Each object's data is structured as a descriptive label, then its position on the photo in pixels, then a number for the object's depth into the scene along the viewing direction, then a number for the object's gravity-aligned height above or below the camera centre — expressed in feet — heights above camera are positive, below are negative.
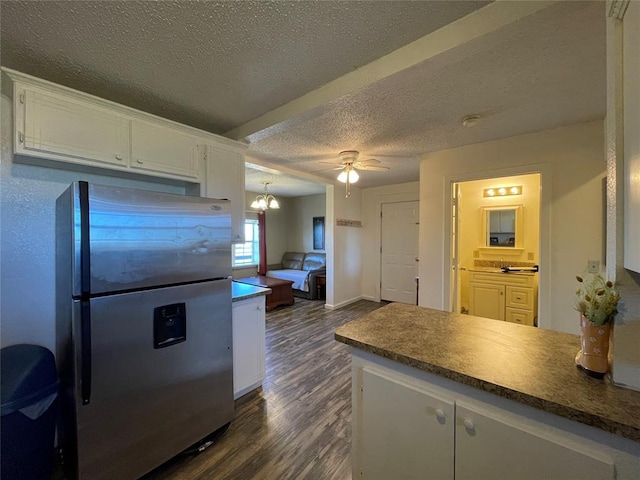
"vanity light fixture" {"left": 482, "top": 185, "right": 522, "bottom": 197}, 12.47 +2.25
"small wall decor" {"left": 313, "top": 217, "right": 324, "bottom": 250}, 21.20 +0.37
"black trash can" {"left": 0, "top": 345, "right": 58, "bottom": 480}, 3.88 -2.75
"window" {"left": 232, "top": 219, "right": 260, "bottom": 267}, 20.45 -0.81
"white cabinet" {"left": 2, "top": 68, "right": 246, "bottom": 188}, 4.49 +2.10
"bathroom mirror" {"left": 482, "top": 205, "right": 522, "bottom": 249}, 12.38 +0.52
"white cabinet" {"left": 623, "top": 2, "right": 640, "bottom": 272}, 2.37 +0.95
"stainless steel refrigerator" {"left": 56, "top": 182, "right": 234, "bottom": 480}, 4.18 -1.61
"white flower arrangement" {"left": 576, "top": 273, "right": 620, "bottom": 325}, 2.71 -0.68
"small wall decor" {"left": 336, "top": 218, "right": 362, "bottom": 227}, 15.92 +0.95
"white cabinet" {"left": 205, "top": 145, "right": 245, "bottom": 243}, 7.10 +1.65
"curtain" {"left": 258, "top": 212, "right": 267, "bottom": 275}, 20.77 -0.59
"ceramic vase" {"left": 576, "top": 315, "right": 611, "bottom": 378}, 2.82 -1.23
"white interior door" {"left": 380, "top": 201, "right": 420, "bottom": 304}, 16.17 -0.92
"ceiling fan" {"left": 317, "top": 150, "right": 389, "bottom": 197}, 9.65 +2.83
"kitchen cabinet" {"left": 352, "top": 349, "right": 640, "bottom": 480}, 2.51 -2.26
